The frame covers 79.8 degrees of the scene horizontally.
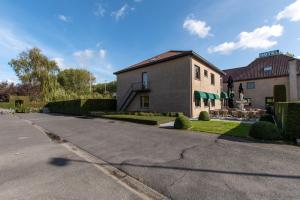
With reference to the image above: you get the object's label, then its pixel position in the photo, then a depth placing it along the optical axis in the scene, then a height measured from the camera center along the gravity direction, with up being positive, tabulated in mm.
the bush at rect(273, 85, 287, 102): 18031 +1266
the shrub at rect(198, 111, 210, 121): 15820 -898
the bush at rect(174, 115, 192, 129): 11870 -1130
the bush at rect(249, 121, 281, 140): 8266 -1186
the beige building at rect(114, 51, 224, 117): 19375 +2625
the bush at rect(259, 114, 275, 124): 11830 -827
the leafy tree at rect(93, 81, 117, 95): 69162 +7250
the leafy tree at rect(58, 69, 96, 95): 69750 +10888
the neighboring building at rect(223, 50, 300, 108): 27688 +4821
